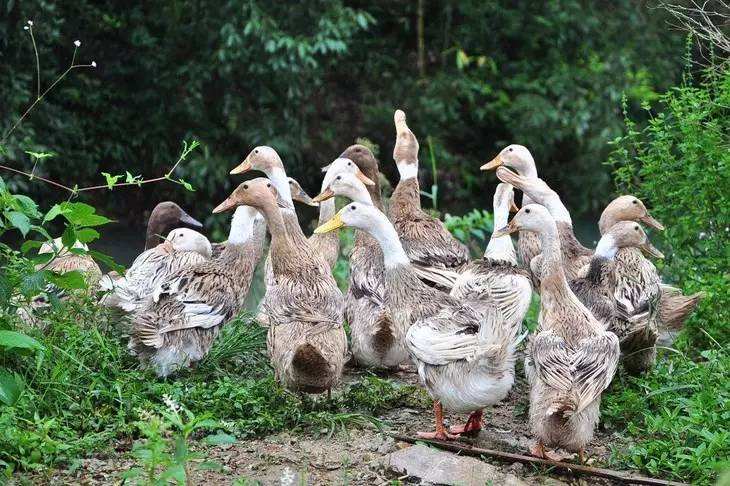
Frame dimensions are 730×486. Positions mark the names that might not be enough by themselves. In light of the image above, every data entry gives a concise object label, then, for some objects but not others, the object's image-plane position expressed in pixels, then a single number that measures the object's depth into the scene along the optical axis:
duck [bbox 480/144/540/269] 7.11
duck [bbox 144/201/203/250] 7.66
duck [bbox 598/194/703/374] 5.89
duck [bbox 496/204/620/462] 4.90
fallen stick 4.97
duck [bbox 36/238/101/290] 6.43
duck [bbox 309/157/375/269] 7.31
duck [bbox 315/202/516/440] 5.09
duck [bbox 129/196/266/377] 5.88
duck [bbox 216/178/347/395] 5.39
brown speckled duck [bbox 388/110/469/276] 6.82
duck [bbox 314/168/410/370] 6.31
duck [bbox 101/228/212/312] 6.13
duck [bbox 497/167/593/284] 6.62
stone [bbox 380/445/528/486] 4.85
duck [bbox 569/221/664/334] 6.01
